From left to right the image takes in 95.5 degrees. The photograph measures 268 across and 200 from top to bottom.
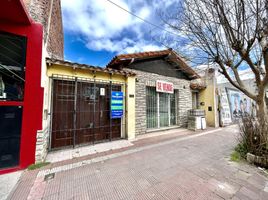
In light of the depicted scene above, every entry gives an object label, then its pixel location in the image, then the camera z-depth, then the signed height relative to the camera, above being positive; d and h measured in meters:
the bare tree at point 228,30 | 3.07 +2.19
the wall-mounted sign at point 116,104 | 5.05 +0.06
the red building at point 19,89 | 2.79 +0.40
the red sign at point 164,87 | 6.66 +1.08
